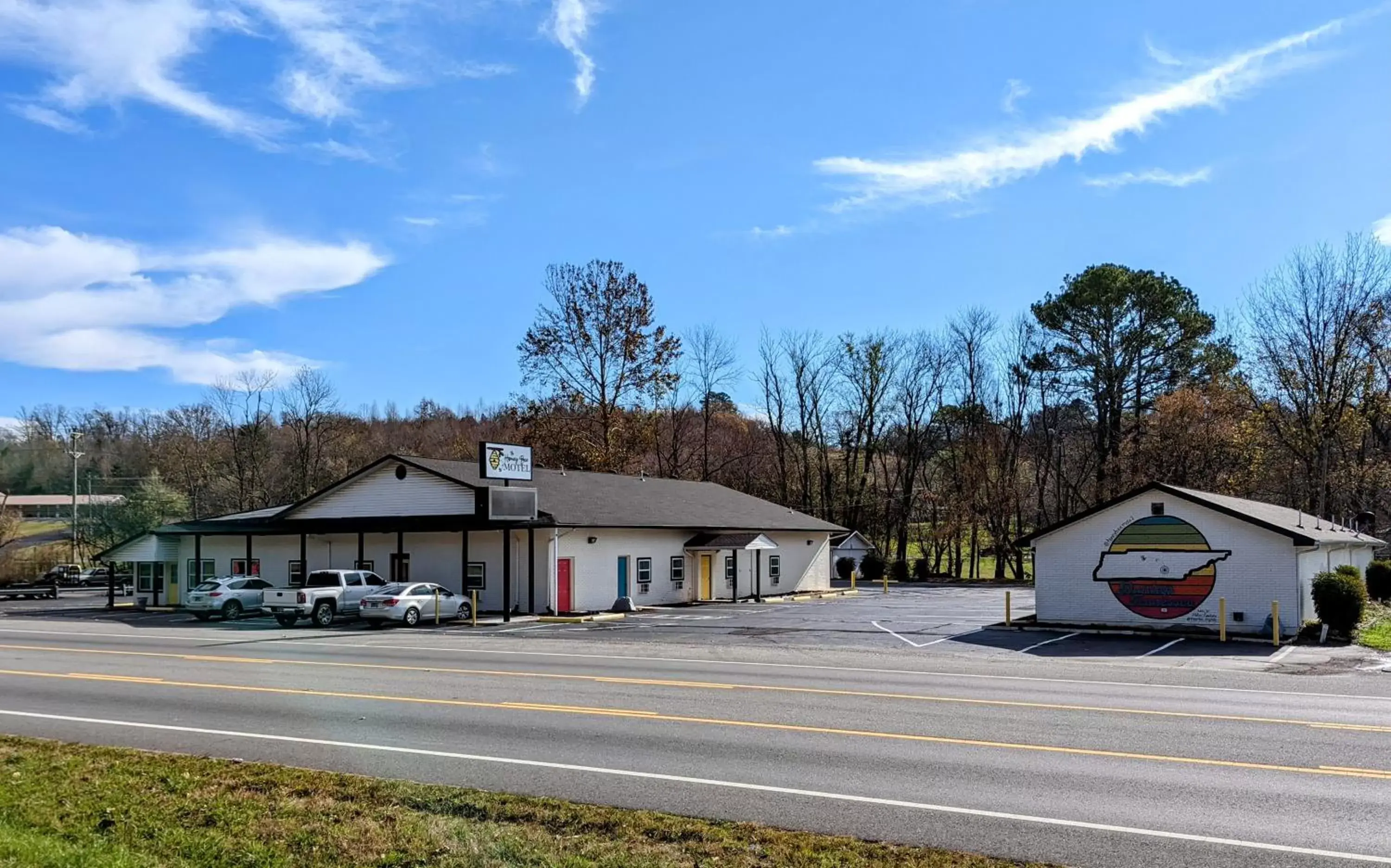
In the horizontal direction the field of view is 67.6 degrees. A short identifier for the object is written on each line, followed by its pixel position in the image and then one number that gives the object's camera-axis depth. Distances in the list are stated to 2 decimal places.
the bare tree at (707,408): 69.19
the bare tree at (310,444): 68.81
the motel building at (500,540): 35.12
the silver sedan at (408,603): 31.23
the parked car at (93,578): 62.34
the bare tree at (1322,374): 47.34
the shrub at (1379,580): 37.38
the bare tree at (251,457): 70.38
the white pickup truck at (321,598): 31.61
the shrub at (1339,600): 24.38
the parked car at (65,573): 61.44
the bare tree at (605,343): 55.53
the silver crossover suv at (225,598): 35.19
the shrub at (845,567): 61.12
